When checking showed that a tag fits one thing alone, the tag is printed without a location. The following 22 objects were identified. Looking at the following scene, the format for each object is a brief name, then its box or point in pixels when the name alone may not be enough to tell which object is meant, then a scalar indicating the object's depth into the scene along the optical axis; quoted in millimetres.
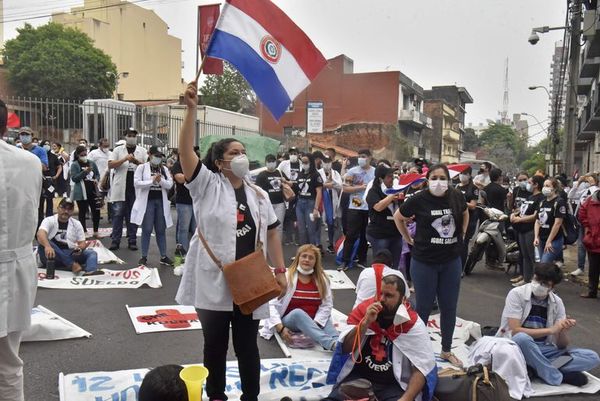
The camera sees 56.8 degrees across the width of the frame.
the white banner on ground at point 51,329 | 5008
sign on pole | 20359
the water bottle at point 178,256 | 8117
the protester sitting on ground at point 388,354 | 3797
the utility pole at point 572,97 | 16484
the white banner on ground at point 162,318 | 5499
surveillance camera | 19341
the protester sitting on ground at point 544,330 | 4586
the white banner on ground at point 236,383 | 3945
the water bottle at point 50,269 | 7176
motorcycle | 9141
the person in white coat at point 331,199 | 10484
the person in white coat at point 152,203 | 8250
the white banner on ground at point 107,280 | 6988
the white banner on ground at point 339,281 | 7629
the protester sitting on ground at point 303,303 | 5246
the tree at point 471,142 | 92625
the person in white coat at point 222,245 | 3219
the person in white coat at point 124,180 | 9141
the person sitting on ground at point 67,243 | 7535
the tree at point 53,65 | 37062
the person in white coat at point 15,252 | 2619
